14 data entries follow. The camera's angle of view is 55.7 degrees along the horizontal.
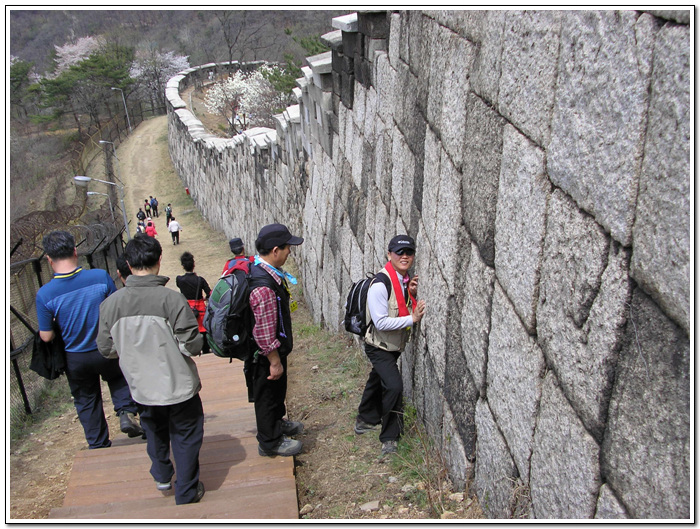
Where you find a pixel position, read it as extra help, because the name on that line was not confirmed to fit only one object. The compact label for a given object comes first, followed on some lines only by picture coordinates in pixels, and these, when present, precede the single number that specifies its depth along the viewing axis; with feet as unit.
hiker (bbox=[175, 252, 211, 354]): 20.62
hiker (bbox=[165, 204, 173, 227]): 71.67
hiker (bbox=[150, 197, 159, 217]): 82.58
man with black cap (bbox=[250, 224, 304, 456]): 11.87
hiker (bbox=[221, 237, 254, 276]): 21.99
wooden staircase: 11.51
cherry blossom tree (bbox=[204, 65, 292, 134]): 89.04
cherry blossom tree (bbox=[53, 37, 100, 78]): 154.30
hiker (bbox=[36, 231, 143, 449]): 13.34
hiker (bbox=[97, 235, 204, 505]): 11.12
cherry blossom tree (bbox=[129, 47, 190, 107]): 142.51
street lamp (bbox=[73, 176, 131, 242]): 88.79
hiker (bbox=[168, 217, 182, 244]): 64.23
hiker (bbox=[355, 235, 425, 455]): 12.30
